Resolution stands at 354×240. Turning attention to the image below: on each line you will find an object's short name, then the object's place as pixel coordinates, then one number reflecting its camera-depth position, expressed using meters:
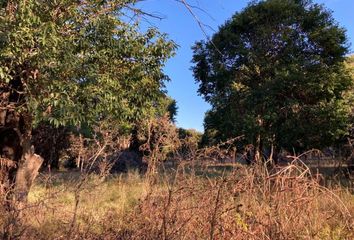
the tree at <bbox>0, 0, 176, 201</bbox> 6.16
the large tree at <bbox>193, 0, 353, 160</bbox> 15.93
